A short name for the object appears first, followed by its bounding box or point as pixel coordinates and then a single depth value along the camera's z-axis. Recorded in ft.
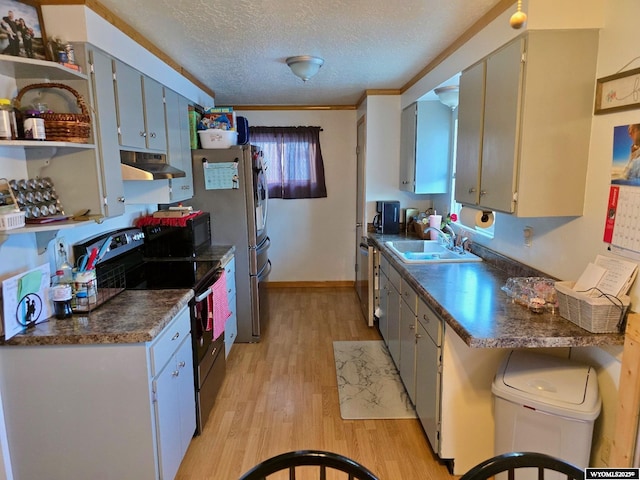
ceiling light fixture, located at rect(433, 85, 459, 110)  9.86
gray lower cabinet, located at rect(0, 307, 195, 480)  5.54
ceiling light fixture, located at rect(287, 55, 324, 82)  9.68
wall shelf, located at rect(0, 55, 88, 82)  5.29
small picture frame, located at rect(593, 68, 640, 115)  5.13
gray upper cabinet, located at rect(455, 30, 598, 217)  5.91
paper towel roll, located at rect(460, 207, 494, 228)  8.03
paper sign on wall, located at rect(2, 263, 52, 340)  5.34
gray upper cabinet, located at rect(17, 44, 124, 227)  6.23
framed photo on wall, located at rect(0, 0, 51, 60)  5.39
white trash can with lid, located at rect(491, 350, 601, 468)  5.21
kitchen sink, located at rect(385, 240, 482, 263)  9.33
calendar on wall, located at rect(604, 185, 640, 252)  5.09
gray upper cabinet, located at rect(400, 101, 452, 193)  12.03
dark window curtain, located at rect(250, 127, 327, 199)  16.67
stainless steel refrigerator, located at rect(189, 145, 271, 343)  11.43
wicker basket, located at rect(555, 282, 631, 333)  5.17
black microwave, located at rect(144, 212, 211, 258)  9.96
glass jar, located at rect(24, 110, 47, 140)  5.50
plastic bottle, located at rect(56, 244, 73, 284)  6.22
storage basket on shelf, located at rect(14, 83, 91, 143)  5.70
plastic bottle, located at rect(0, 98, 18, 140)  5.19
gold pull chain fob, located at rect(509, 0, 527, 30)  4.00
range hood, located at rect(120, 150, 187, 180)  7.52
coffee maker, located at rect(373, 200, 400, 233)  13.16
